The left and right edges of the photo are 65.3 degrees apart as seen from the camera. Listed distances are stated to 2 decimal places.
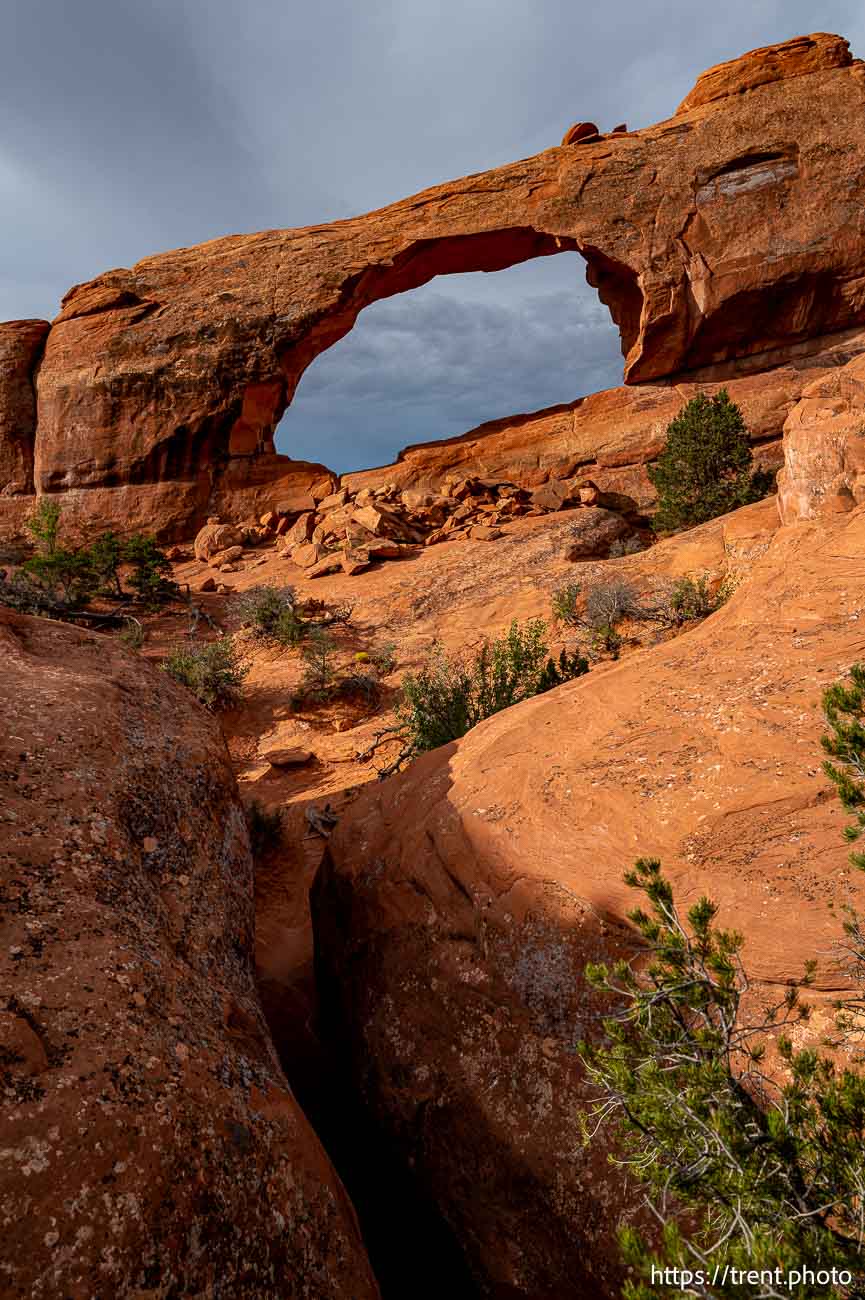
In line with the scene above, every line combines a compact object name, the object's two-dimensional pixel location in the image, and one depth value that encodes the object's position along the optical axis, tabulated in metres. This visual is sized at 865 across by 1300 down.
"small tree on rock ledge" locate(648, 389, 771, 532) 15.62
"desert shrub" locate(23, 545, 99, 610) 16.06
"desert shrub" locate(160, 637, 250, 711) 11.23
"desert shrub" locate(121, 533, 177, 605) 16.91
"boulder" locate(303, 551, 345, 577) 17.14
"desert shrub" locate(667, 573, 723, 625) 9.59
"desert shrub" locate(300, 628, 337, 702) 11.38
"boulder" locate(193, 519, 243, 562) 20.73
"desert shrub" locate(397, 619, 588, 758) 8.27
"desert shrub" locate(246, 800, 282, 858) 7.28
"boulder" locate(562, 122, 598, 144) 21.91
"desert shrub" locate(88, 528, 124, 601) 17.27
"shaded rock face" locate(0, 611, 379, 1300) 1.75
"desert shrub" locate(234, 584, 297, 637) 13.93
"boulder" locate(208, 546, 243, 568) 19.92
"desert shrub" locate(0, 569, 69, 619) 13.84
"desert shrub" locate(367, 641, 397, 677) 12.22
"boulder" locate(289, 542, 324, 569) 18.09
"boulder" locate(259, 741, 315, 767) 9.63
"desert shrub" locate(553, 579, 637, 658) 10.37
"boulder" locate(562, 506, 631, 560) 15.57
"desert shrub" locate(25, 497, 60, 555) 17.93
